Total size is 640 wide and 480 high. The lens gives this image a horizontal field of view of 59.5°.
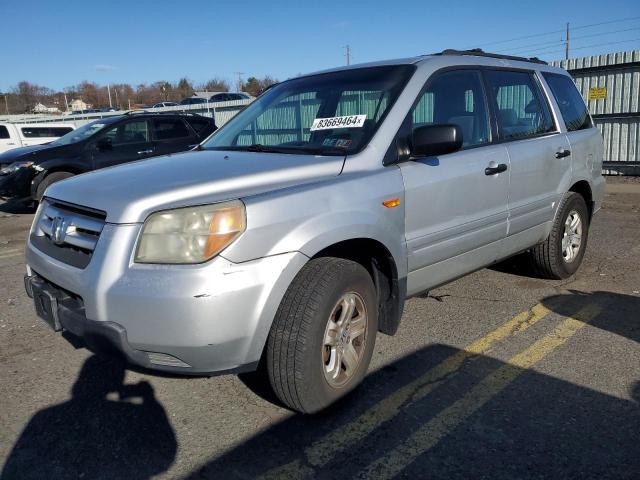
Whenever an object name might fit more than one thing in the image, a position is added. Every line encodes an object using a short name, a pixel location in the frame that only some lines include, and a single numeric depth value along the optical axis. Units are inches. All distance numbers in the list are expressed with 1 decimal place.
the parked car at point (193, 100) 1424.7
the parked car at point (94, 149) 371.9
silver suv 95.2
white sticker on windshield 131.1
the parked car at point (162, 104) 1567.4
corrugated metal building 450.3
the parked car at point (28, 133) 624.7
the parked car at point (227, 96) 1414.6
